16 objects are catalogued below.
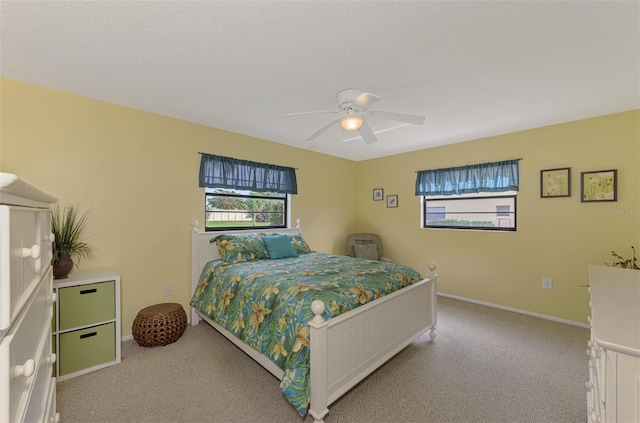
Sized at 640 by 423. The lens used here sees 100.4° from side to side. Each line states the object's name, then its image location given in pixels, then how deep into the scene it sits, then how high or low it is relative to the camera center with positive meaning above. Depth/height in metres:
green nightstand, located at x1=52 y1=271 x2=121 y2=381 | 2.10 -0.93
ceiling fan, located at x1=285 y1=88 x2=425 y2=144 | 2.13 +0.83
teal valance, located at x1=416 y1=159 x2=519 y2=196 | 3.56 +0.46
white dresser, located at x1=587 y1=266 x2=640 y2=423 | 0.73 -0.42
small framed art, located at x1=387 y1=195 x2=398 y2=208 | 4.76 +0.17
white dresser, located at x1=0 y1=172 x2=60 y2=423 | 0.60 -0.28
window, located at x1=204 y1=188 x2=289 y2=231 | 3.50 +0.02
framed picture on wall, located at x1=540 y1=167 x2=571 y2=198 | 3.15 +0.34
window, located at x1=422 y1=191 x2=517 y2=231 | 3.71 -0.01
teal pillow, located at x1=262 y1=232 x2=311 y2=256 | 3.62 -0.45
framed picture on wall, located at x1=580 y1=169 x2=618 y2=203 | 2.88 +0.27
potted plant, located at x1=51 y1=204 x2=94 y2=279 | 2.21 -0.25
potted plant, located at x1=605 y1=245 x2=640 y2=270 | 2.74 -0.55
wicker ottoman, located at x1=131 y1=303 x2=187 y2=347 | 2.53 -1.11
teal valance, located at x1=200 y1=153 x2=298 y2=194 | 3.32 +0.49
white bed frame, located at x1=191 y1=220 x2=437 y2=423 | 1.66 -1.00
